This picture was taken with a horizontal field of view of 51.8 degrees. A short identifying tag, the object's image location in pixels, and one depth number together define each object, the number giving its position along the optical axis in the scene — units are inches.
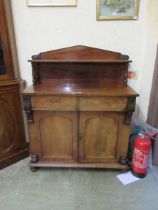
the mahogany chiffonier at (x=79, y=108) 57.6
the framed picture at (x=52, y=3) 63.4
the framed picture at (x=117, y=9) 63.9
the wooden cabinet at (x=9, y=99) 62.1
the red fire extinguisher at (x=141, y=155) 61.2
